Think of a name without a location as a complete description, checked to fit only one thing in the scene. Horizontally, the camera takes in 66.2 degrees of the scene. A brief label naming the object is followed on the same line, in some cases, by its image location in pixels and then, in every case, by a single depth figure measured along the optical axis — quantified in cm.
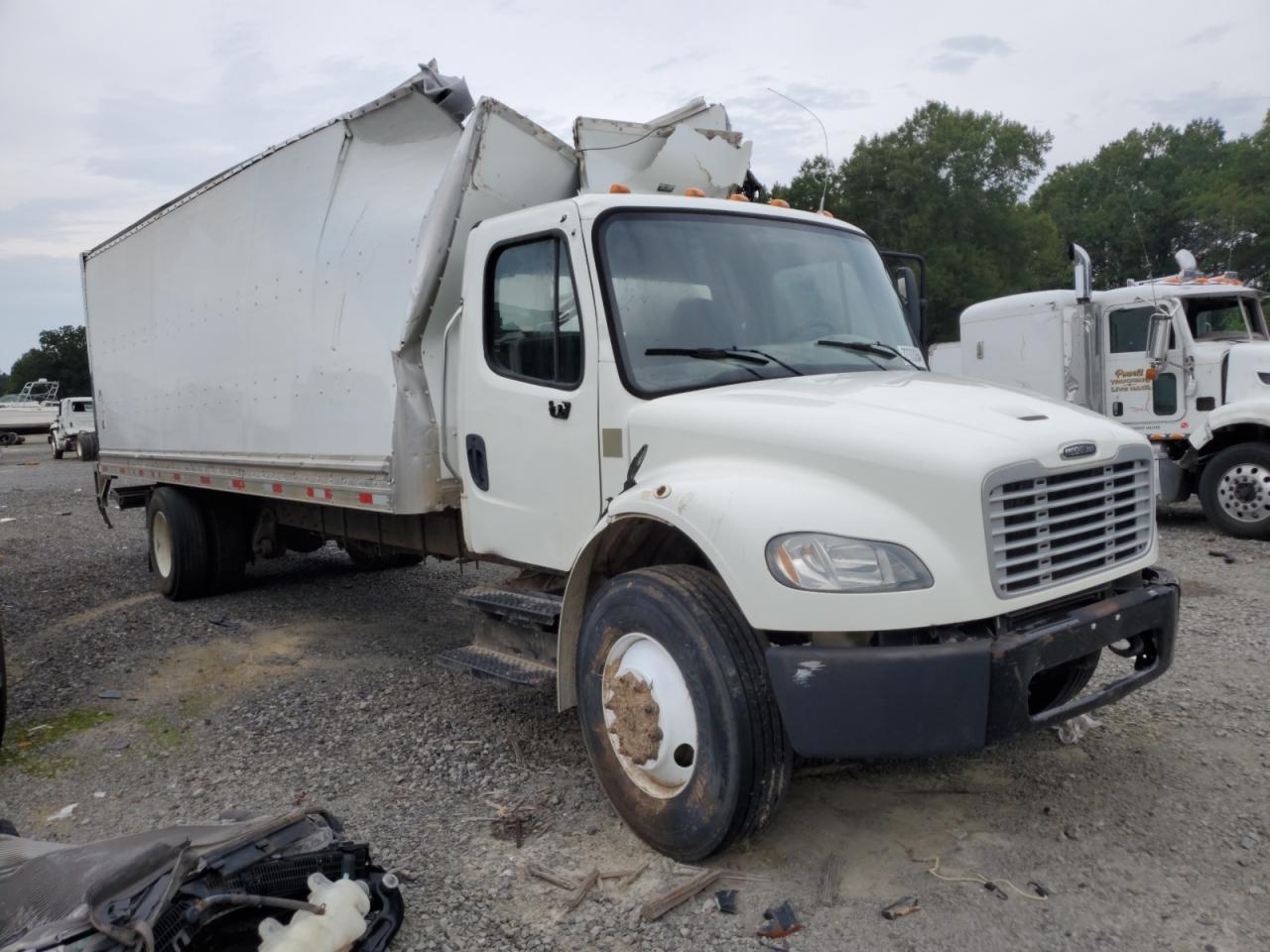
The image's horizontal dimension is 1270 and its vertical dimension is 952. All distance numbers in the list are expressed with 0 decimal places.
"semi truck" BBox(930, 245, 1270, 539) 964
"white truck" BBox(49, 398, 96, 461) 2917
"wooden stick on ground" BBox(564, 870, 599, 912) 327
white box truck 303
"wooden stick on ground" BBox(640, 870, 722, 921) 319
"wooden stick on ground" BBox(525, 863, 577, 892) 339
